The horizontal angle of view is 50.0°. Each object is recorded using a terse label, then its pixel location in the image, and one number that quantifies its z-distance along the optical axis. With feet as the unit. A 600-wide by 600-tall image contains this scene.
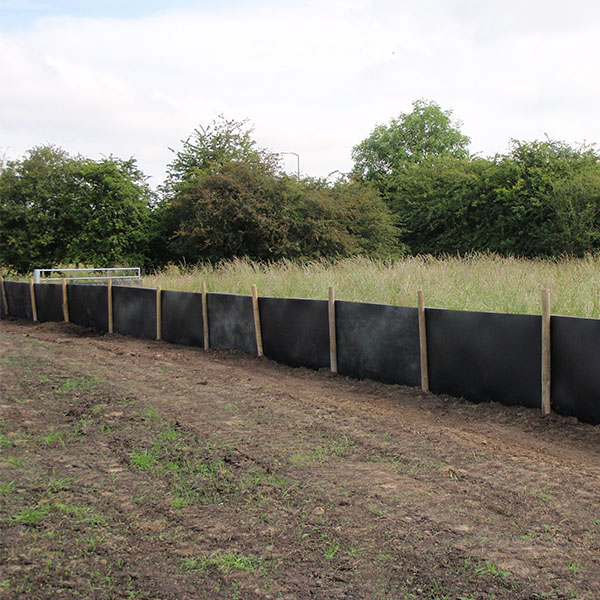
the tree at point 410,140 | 154.10
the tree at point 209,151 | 92.07
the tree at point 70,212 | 83.51
